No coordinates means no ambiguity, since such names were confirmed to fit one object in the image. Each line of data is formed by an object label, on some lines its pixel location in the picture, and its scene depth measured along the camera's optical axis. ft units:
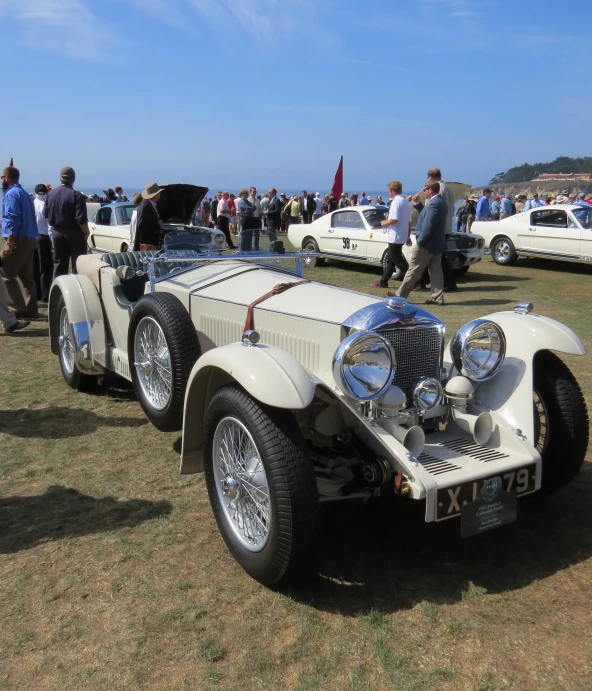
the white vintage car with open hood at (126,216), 36.29
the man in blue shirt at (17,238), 25.79
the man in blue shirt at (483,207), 65.36
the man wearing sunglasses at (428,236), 29.27
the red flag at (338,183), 78.43
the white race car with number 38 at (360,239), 41.70
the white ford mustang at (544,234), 45.27
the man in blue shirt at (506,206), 69.67
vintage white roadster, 8.89
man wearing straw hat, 19.77
